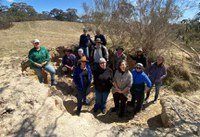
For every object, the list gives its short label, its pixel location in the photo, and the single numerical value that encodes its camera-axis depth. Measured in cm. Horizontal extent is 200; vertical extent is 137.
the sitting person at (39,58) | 374
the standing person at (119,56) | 407
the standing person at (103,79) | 327
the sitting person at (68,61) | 467
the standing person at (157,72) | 372
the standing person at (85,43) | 504
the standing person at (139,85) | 329
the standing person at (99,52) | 416
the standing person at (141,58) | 391
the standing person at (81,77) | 335
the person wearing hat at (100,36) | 492
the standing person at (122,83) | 322
